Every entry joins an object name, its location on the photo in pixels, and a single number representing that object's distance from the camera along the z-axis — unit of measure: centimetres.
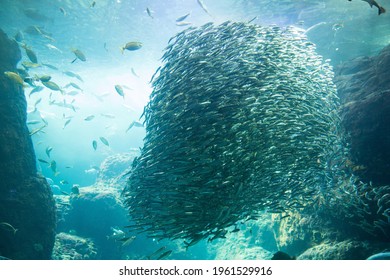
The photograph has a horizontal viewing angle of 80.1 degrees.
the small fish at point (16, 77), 687
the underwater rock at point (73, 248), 939
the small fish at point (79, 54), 822
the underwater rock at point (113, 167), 2062
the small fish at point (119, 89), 874
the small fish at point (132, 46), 679
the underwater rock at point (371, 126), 727
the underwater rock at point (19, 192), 720
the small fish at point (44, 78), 736
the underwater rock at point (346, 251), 609
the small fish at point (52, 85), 793
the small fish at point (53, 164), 964
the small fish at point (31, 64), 777
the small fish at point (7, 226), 677
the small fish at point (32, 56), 761
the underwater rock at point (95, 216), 1224
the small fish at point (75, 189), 1069
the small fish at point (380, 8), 369
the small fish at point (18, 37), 885
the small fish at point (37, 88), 892
